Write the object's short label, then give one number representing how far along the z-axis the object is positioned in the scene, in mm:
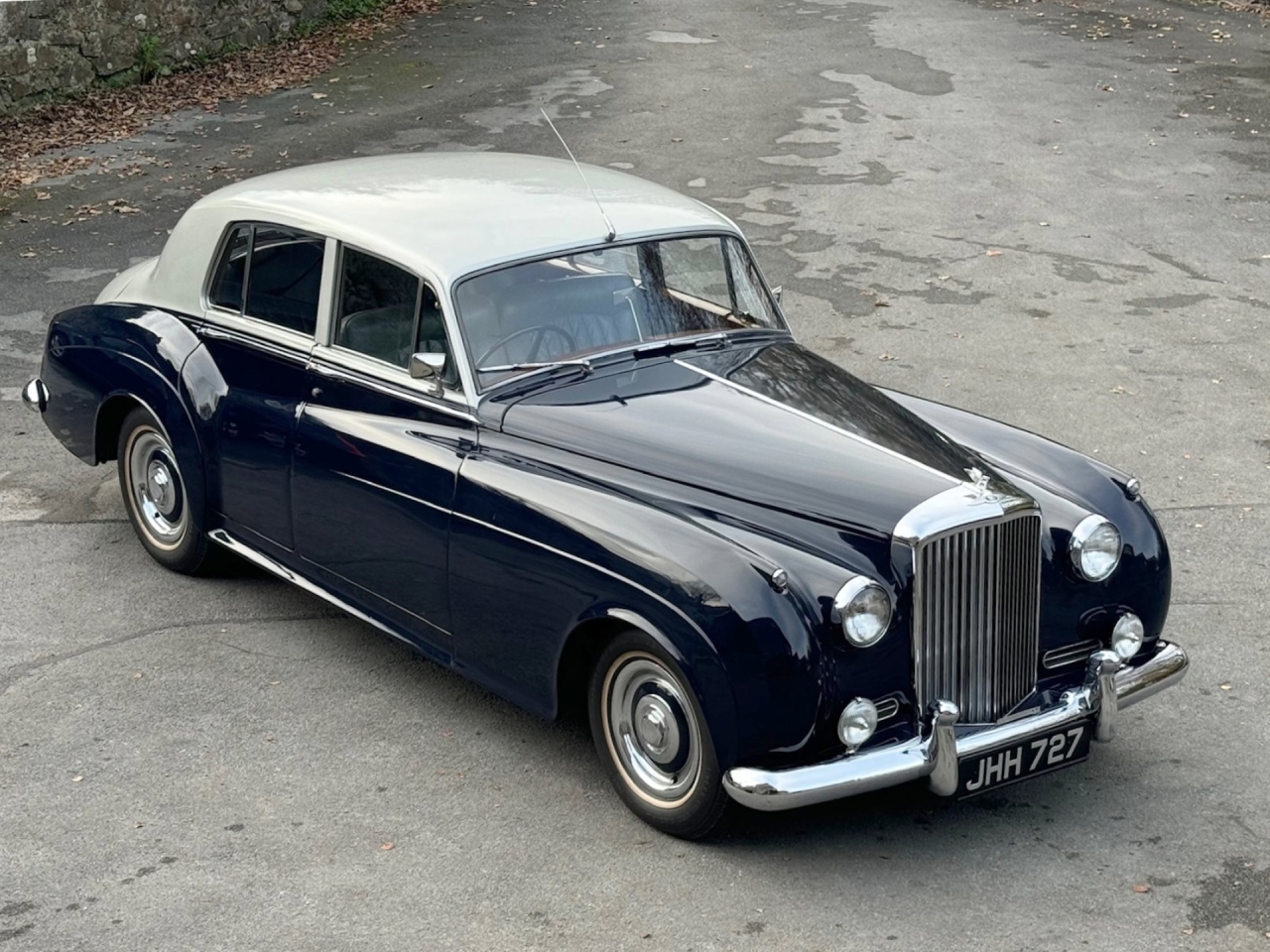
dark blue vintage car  4688
